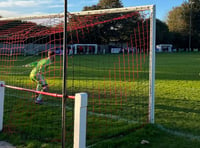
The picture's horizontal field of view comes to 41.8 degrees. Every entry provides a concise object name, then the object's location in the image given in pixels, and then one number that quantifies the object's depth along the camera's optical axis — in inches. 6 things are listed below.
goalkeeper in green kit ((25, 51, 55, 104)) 303.4
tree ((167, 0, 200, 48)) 2966.0
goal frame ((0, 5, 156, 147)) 215.5
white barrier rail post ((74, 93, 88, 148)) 129.3
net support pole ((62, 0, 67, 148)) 129.2
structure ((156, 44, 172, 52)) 2815.0
